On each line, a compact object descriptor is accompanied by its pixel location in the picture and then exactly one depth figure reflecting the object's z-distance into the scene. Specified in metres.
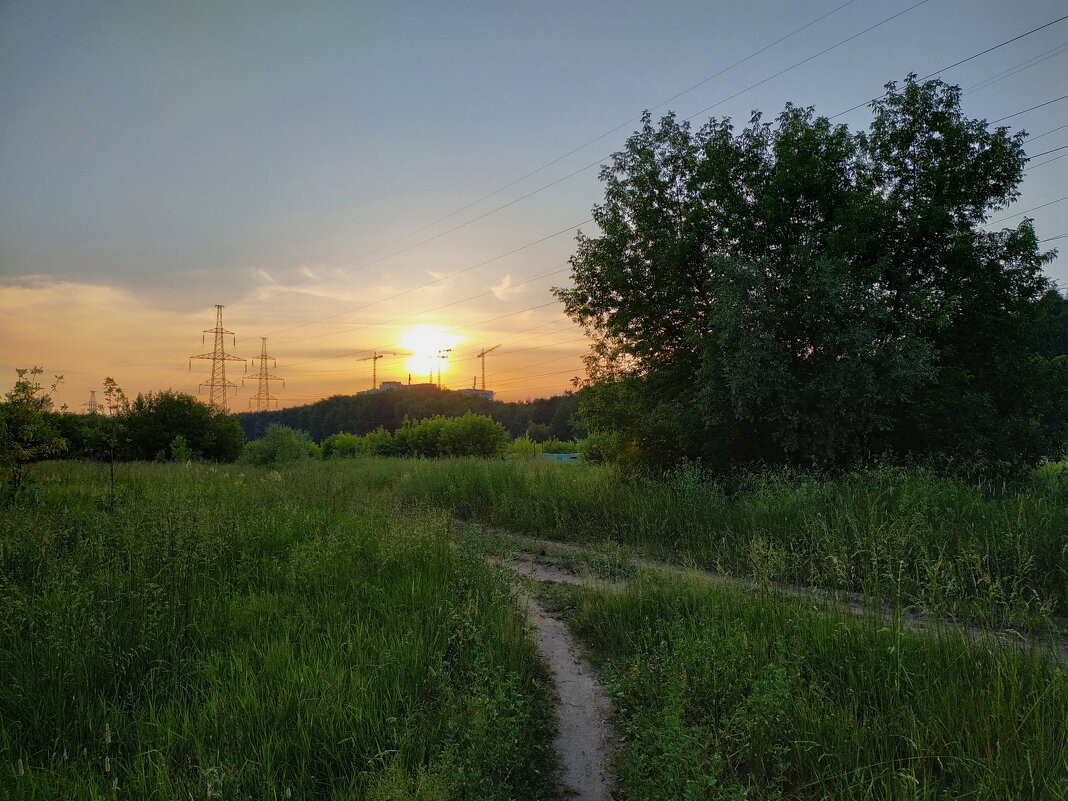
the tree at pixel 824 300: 12.34
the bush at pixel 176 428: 30.41
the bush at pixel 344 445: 40.19
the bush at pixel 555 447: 45.83
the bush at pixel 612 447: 15.39
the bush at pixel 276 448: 30.25
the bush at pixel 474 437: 31.14
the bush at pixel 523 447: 31.49
